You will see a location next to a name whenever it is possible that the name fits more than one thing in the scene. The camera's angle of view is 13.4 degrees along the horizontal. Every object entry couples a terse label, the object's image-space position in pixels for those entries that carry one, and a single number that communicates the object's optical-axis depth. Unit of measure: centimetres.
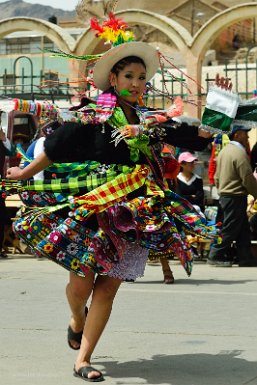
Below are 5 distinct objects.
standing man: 1386
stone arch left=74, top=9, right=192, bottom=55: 2439
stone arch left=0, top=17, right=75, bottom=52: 2464
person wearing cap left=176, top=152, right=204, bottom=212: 1467
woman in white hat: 639
